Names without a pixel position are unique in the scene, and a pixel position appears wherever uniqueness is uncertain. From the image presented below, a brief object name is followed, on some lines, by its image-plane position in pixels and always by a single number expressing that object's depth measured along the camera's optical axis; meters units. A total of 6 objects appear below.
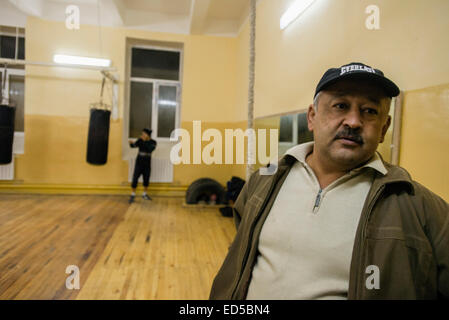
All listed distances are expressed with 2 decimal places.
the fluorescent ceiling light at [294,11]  2.52
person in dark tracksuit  4.70
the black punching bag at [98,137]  4.61
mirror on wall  1.46
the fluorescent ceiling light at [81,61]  4.09
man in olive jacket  0.68
